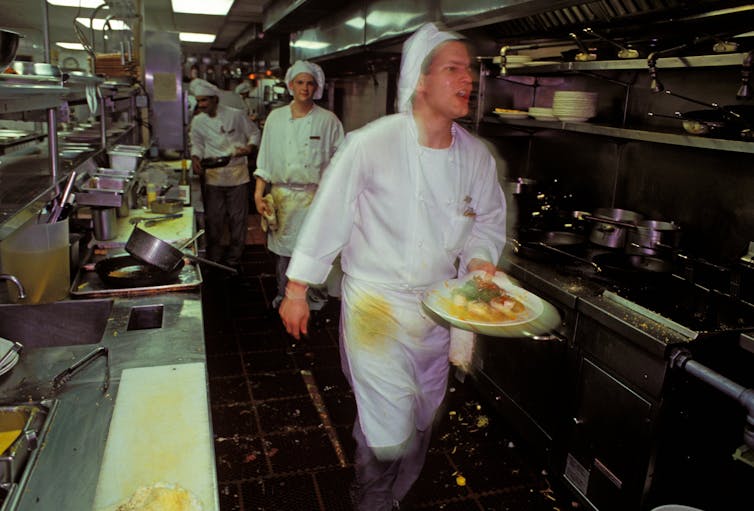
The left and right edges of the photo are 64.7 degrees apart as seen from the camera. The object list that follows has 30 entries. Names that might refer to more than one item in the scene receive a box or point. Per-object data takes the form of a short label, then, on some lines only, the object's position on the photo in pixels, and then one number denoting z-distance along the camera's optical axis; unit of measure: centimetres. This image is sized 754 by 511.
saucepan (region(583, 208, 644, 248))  320
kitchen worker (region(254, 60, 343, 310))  482
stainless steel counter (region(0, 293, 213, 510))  137
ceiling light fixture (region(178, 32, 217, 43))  1466
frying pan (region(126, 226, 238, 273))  279
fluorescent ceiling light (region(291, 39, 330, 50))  741
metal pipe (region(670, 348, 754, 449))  200
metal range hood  300
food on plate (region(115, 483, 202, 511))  128
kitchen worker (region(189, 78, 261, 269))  611
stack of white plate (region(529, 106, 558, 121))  378
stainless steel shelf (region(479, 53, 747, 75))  257
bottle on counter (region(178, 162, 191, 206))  527
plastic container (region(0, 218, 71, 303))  241
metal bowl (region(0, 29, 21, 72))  124
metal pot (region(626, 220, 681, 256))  300
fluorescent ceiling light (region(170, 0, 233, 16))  818
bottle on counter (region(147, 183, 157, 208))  480
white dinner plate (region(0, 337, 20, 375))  178
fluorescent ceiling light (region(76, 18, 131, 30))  890
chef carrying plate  240
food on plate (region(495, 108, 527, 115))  408
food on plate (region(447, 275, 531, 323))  231
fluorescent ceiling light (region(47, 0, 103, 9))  715
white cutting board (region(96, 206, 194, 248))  365
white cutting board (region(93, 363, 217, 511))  137
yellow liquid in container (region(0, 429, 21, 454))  148
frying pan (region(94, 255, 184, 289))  275
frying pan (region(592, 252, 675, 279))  291
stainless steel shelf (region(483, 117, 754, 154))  250
